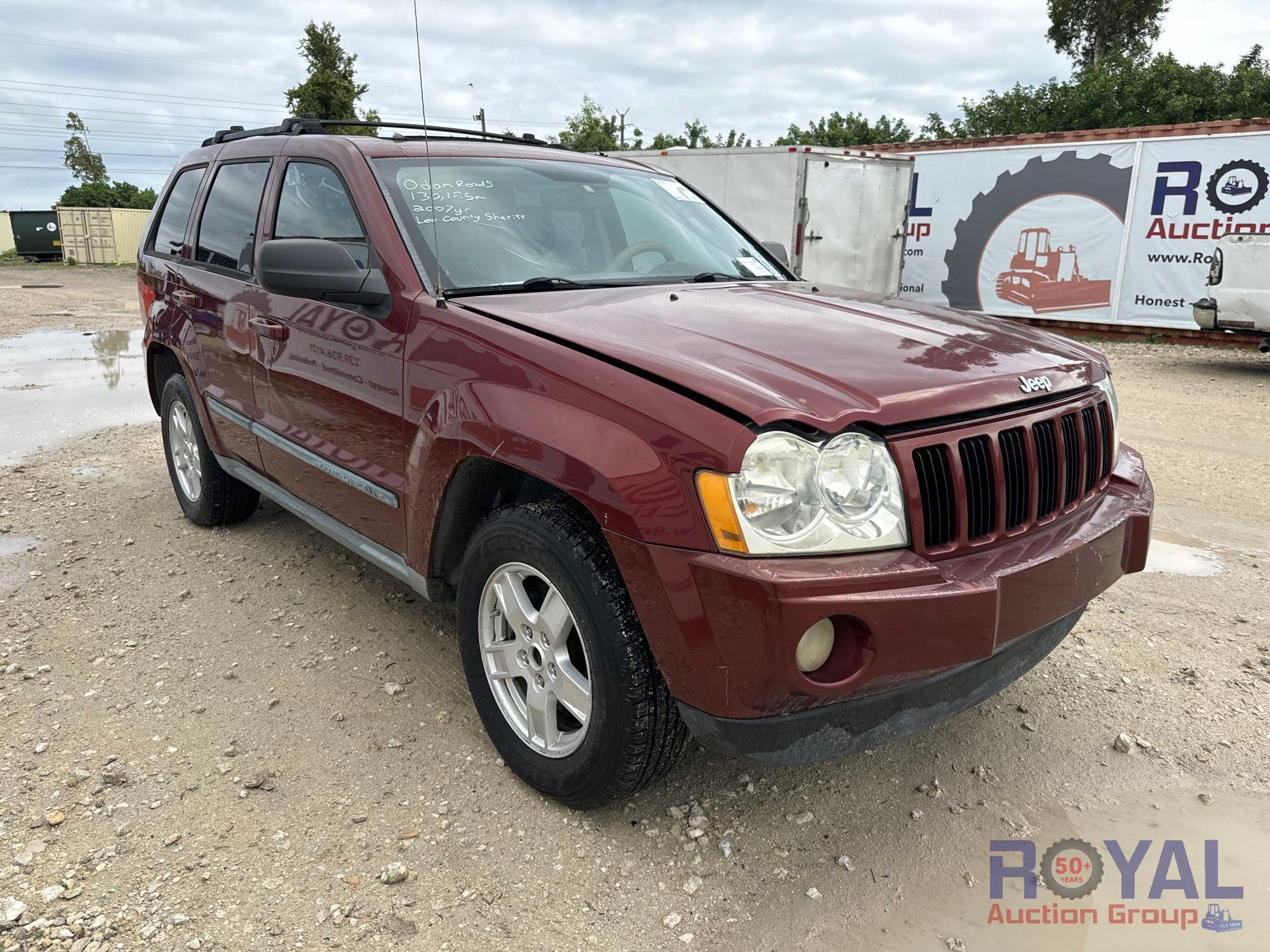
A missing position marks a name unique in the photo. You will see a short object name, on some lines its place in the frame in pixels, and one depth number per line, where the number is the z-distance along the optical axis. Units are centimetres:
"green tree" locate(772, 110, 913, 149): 3083
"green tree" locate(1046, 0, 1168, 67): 3070
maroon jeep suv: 193
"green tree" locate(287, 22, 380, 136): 2578
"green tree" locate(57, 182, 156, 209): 4428
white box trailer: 1145
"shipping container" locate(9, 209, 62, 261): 3472
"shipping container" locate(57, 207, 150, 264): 3391
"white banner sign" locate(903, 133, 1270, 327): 1203
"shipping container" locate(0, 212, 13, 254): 3844
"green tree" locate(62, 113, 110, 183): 5228
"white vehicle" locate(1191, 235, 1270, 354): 961
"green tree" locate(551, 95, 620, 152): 3928
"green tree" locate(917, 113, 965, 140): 2797
